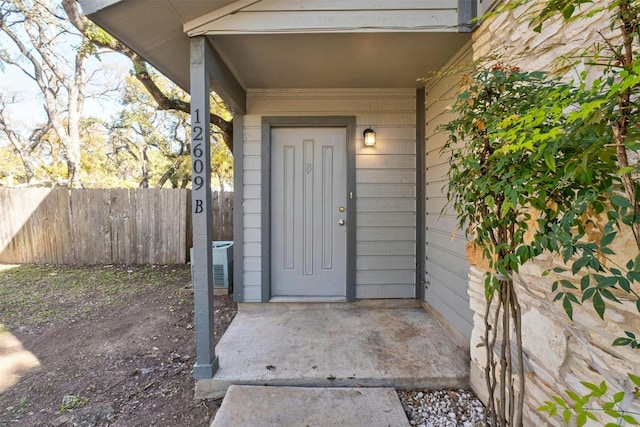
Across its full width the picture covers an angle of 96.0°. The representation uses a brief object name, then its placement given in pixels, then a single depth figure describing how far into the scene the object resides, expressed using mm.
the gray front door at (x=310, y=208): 3236
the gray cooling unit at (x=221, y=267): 3944
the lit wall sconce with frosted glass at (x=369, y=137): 3104
